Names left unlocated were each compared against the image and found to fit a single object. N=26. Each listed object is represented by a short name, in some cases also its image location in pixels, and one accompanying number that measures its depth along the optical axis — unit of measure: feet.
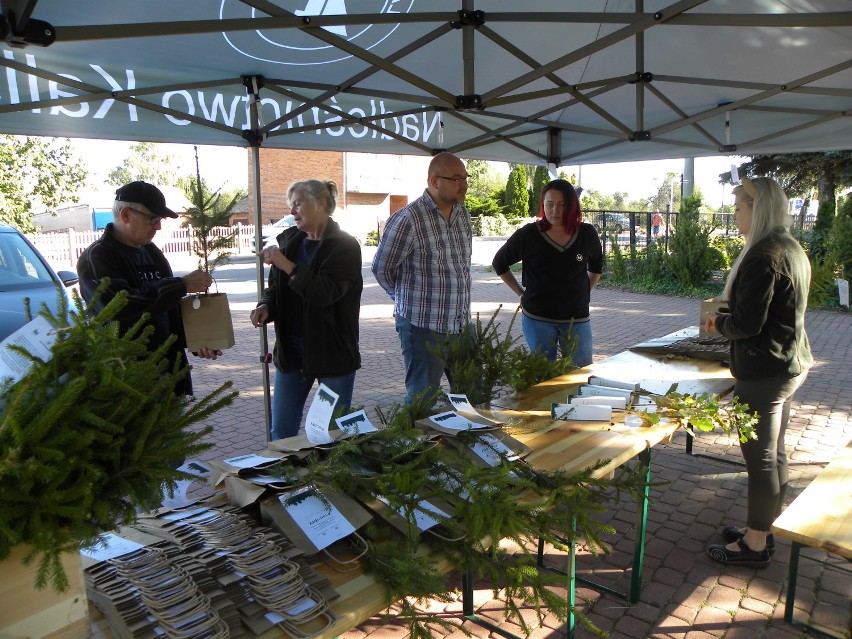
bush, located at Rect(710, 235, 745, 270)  48.21
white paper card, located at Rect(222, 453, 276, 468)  6.38
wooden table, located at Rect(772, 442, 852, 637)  6.09
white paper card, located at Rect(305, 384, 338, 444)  6.81
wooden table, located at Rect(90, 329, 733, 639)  4.87
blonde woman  9.04
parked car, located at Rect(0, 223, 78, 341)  18.75
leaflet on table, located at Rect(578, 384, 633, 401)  9.60
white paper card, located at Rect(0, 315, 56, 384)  4.05
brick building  118.93
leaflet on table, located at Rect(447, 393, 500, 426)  8.09
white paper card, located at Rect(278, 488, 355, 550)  5.28
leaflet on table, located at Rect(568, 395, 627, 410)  9.11
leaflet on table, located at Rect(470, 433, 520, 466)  6.74
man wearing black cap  9.34
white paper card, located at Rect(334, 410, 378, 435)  6.80
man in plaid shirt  11.76
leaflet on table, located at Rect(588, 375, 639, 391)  10.04
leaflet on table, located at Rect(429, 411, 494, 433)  7.10
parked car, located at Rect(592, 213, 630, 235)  58.18
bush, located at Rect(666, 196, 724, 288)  46.06
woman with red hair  13.38
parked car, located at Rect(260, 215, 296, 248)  72.79
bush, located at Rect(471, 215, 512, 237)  103.19
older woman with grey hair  10.49
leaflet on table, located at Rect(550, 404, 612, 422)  8.79
